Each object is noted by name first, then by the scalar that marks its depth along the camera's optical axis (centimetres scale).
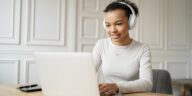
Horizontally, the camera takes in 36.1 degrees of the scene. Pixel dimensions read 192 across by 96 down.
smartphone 149
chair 202
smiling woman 178
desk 139
